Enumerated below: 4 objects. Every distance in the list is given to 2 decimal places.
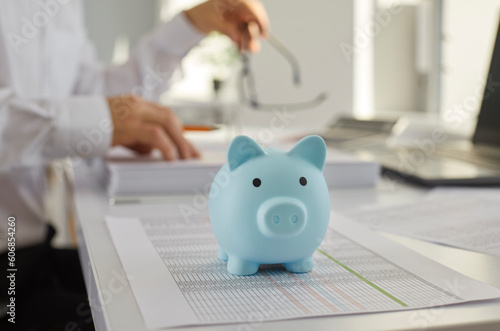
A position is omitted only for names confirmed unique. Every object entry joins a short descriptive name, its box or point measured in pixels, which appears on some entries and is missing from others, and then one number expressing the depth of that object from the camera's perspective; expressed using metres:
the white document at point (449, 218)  0.53
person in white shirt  0.78
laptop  0.82
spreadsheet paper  0.35
